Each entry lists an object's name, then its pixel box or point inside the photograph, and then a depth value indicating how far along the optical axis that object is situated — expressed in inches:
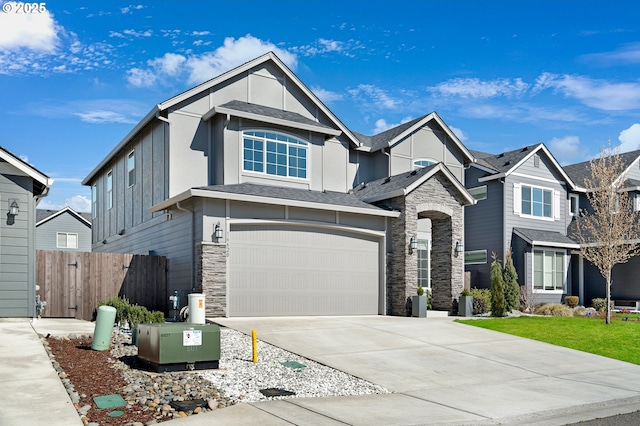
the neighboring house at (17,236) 629.6
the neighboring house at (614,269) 1197.1
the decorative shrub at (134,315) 619.8
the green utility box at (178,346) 414.3
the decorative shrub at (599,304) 1164.5
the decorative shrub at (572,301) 1174.3
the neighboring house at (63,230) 1754.4
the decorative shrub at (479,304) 911.7
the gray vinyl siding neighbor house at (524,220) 1153.4
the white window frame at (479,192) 1200.0
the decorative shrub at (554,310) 1009.5
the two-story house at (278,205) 722.2
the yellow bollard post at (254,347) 471.7
